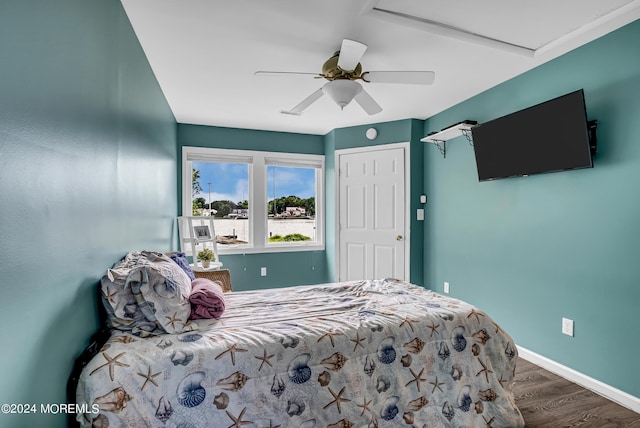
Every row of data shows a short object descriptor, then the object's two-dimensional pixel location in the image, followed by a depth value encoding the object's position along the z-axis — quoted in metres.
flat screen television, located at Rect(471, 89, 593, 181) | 2.27
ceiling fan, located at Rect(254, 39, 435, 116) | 2.21
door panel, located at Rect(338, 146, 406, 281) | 4.28
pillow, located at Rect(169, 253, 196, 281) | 2.33
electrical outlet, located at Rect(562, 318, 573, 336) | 2.51
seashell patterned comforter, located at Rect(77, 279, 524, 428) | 1.36
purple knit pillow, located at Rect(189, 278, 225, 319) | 1.79
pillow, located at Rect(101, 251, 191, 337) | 1.54
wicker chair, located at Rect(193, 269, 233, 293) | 3.40
